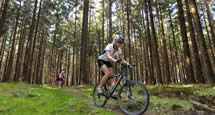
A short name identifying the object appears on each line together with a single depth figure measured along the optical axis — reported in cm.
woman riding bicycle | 468
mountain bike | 367
